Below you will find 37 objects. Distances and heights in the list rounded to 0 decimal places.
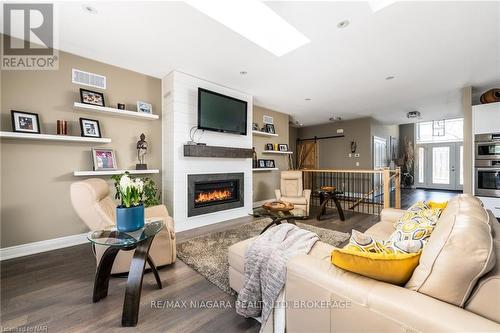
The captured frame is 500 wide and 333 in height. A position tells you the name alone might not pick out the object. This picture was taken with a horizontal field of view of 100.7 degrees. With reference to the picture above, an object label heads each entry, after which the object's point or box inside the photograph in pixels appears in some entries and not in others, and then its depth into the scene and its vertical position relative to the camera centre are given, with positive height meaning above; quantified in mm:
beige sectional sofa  779 -554
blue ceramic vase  1650 -411
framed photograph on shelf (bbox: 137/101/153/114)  3520 +1041
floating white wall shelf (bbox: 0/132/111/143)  2438 +399
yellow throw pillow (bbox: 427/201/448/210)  2075 -401
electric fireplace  3840 -521
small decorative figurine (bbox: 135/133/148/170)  3488 +267
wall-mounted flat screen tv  3842 +1080
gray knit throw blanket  1291 -668
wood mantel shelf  3693 +305
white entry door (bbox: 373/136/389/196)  7117 +298
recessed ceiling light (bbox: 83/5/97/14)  2100 +1631
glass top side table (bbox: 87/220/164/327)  1521 -749
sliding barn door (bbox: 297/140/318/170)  8203 +483
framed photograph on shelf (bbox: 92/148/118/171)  3077 +132
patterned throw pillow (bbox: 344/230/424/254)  1100 -442
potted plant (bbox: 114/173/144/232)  1651 -313
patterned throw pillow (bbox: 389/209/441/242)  1424 -446
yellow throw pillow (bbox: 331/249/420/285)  980 -479
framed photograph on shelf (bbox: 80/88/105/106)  2992 +1046
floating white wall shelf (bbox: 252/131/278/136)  5301 +882
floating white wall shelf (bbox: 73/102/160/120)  2938 +868
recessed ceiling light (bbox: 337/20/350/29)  2279 +1585
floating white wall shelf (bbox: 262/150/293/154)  5799 +424
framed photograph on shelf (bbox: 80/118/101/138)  2986 +587
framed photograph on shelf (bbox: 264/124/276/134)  5747 +1074
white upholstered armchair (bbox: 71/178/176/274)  1967 -494
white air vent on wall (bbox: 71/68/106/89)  3008 +1333
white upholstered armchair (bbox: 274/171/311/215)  4465 -585
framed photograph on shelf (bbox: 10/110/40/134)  2543 +587
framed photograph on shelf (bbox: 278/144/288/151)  6191 +586
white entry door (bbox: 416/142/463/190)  8320 -25
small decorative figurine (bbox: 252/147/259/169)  5404 +108
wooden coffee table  2793 -673
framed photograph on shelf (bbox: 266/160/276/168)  5758 +71
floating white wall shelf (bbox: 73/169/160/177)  2870 -72
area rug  2158 -1099
